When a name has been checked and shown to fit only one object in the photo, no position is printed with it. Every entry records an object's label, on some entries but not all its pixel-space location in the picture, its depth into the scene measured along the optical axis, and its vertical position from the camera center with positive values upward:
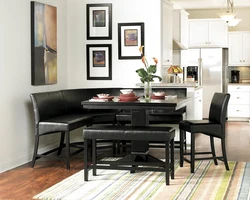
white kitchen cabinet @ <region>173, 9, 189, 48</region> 9.23 +1.01
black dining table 4.94 -0.31
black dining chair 5.34 -0.56
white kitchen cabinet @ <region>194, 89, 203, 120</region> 7.35 -0.46
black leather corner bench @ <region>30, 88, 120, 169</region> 5.67 -0.51
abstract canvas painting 6.18 +0.45
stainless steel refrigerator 11.11 +0.16
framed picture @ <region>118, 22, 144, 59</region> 7.36 +0.59
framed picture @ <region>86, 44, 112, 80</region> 7.46 +0.25
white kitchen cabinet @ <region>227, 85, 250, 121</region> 10.87 -0.62
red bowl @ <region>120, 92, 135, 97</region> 5.30 -0.20
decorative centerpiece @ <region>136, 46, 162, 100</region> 5.46 -0.01
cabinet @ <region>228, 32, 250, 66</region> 11.18 +0.66
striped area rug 4.34 -1.08
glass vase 5.57 -0.17
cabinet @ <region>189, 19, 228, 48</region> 11.18 +1.02
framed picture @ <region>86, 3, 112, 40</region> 7.42 +0.86
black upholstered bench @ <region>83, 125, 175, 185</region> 4.82 -0.62
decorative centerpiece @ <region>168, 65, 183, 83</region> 7.71 +0.10
